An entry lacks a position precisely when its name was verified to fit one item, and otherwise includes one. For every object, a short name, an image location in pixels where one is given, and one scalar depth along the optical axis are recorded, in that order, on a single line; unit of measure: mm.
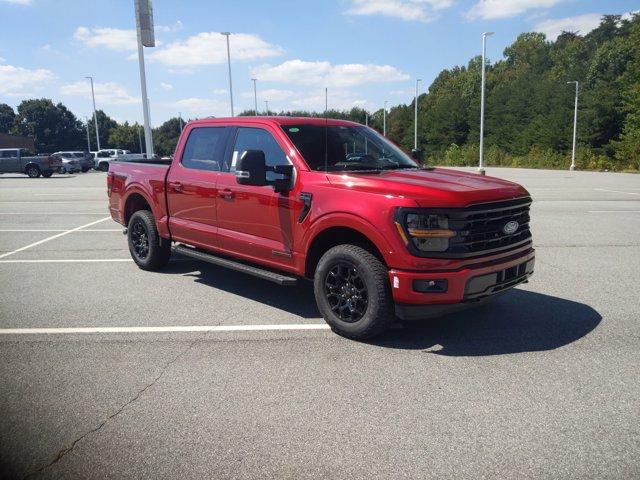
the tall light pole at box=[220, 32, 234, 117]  36228
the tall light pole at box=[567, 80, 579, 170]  44625
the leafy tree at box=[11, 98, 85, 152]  99062
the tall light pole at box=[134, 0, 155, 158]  18000
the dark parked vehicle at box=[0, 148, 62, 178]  33853
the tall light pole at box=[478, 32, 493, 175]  35619
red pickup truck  4137
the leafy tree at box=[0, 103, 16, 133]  113062
